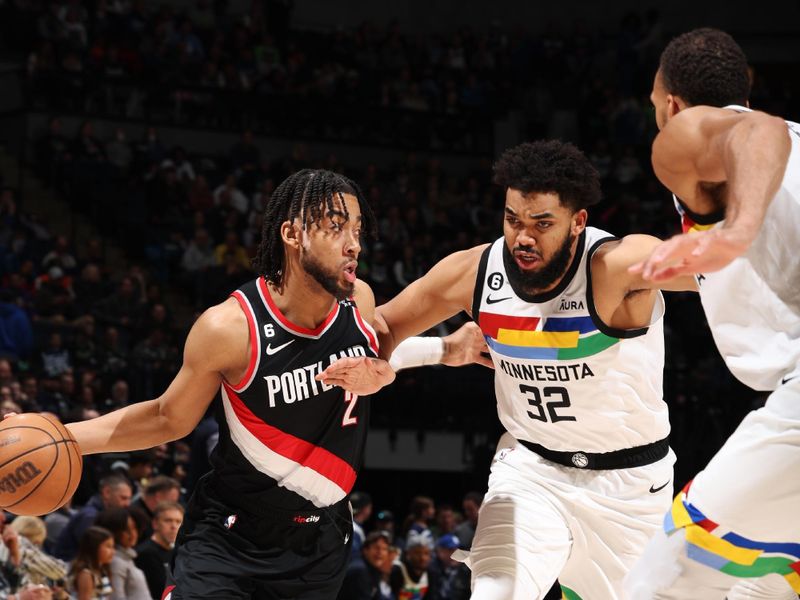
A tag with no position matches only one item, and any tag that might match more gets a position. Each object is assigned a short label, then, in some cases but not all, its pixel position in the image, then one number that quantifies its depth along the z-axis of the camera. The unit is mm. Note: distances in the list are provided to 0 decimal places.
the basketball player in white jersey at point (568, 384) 4336
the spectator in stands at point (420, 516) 10609
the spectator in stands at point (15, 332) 11930
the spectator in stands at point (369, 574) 9062
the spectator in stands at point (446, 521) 11266
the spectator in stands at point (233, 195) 15734
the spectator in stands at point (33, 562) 6992
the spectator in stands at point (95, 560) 7205
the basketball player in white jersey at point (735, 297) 3133
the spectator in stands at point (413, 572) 9648
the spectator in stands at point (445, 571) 9711
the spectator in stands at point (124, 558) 7441
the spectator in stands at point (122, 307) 13062
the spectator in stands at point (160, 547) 7730
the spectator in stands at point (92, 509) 7941
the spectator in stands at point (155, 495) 8352
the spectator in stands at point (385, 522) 10859
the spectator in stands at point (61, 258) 13492
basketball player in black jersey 4414
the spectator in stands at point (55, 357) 11898
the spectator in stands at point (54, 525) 8398
